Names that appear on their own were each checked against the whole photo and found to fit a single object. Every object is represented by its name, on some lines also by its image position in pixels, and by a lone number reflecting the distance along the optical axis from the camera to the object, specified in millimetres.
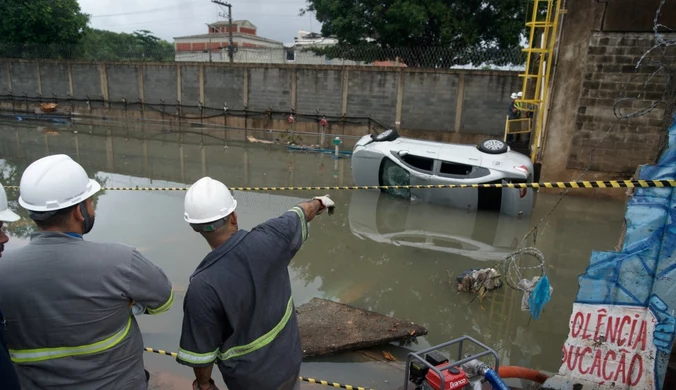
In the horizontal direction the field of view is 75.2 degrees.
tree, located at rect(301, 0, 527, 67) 18203
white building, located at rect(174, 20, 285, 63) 38344
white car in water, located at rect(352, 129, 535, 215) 7891
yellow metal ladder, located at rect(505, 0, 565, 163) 10031
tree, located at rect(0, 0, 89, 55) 25109
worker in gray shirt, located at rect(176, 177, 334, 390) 1923
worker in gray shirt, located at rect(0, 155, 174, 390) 1674
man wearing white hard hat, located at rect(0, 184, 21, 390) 1404
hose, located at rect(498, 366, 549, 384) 3213
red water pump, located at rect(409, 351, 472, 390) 2374
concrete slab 3934
